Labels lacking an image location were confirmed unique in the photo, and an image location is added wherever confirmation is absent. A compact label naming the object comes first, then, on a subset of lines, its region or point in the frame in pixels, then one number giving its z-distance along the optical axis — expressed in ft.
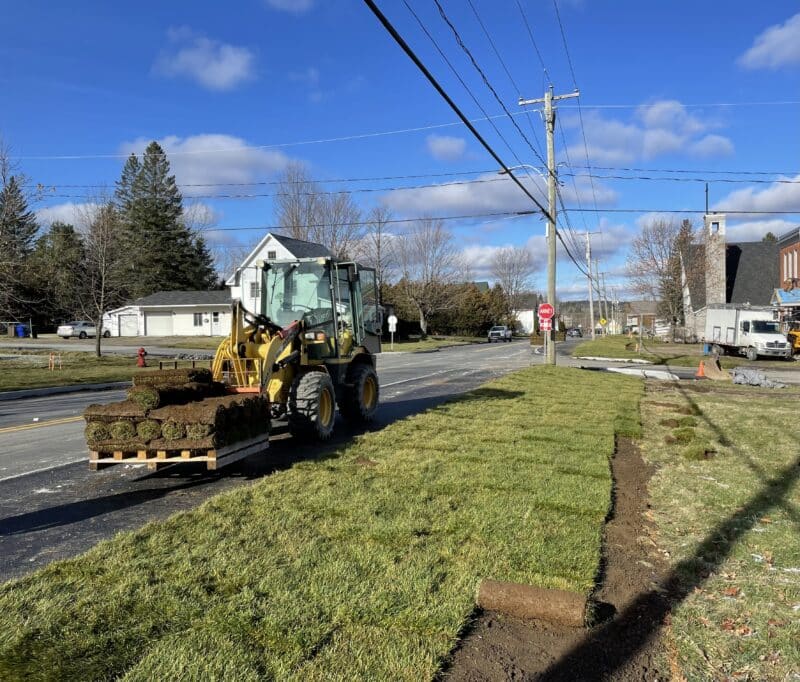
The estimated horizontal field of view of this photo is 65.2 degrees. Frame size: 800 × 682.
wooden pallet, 21.91
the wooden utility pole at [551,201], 80.69
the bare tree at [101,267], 98.73
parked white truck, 106.67
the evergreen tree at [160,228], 226.79
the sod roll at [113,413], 22.12
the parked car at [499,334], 225.56
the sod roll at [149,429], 21.93
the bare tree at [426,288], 206.69
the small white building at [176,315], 192.11
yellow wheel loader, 22.07
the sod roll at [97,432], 22.21
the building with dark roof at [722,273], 156.04
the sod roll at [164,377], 24.85
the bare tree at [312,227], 162.09
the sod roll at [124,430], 22.11
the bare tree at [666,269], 147.02
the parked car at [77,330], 180.45
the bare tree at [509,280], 309.83
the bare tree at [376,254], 175.75
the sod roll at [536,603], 12.79
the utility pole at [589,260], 188.18
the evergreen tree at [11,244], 71.51
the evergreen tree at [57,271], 103.81
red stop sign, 79.10
